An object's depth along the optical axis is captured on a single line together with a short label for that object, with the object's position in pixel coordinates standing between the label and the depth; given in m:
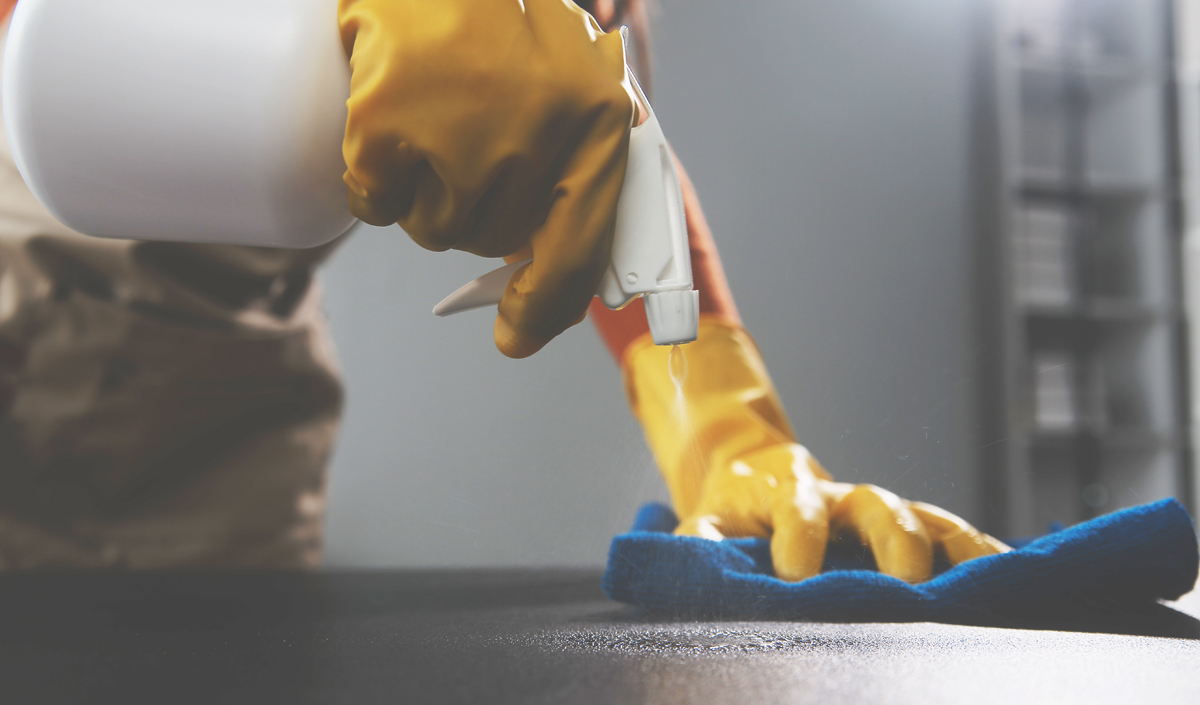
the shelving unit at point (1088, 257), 1.84
